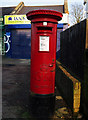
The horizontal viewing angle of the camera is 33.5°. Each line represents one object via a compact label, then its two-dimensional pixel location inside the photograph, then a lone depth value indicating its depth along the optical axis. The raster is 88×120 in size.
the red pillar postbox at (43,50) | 3.25
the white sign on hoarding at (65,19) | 15.27
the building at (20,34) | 15.85
